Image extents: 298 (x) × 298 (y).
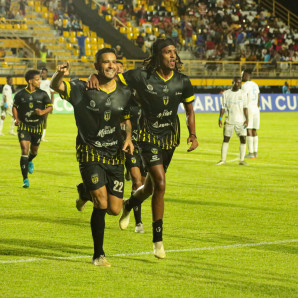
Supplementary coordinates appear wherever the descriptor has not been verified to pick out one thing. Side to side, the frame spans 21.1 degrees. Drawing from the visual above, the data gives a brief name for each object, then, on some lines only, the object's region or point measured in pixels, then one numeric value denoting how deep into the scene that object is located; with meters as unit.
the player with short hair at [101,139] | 7.84
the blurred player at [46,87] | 27.85
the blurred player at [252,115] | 20.75
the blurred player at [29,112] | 14.67
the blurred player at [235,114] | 19.11
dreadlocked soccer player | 8.63
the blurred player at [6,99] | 29.44
